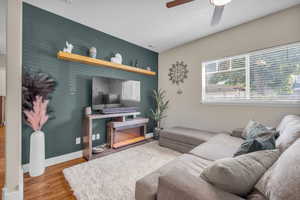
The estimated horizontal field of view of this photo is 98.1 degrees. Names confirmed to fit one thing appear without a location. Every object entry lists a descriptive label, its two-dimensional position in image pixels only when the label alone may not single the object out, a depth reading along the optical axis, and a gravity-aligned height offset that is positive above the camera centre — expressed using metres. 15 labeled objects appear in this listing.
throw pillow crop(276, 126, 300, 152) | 1.14 -0.35
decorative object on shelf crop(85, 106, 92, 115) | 2.58 -0.26
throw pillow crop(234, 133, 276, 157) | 1.15 -0.42
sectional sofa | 0.71 -0.58
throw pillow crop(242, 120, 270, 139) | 1.73 -0.43
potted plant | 3.88 -0.28
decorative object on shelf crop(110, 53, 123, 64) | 3.03 +0.94
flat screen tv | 2.73 +0.10
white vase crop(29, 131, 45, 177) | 1.92 -0.85
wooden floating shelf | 2.27 +0.74
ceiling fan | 1.55 +1.15
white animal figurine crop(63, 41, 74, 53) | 2.34 +0.91
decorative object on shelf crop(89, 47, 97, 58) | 2.65 +0.95
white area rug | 1.60 -1.15
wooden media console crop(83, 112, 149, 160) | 2.48 -0.83
